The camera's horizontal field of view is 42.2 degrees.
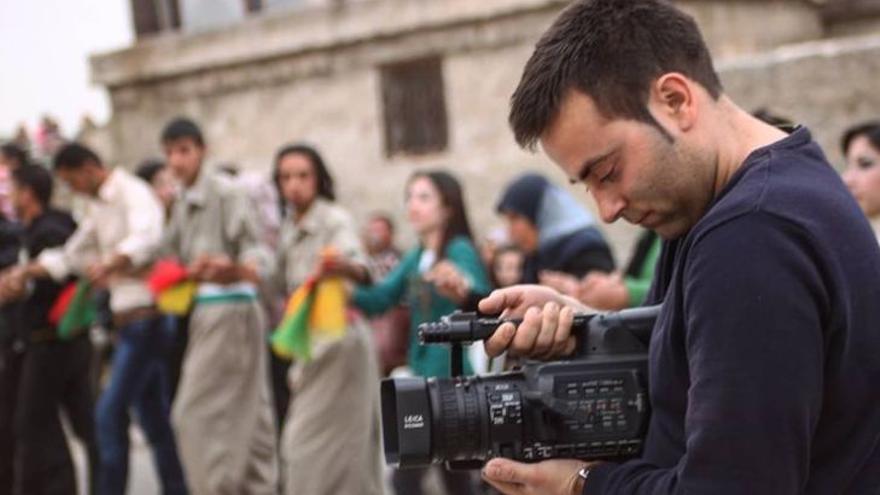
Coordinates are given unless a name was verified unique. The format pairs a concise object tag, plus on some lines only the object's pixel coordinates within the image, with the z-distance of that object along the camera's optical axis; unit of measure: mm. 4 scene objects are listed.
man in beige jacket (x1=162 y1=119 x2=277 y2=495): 5281
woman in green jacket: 4539
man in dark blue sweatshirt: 1444
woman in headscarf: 4348
